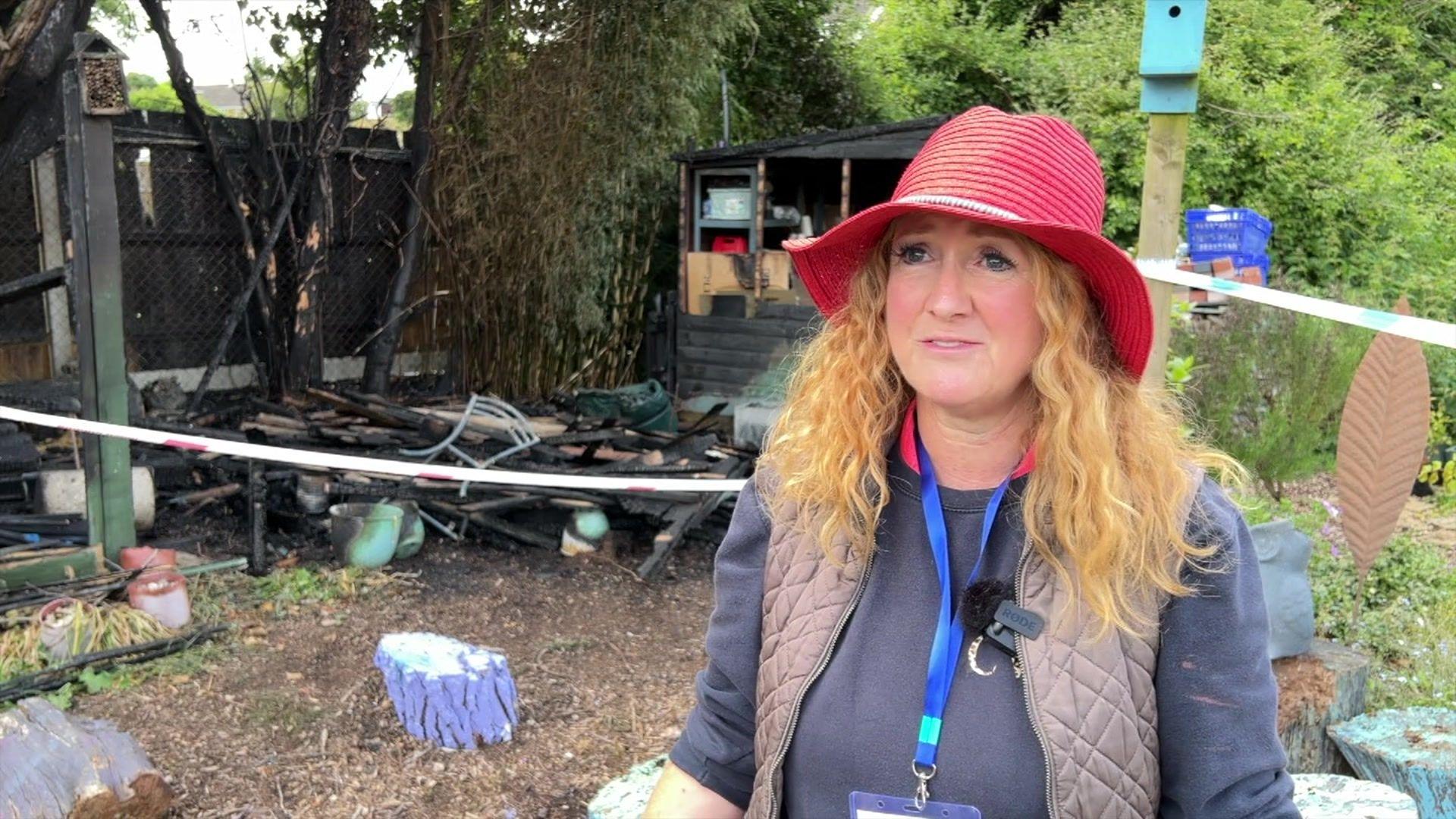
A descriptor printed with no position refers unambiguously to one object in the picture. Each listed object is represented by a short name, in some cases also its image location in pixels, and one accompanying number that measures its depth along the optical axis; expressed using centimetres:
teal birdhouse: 377
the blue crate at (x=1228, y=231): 955
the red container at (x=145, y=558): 532
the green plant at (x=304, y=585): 563
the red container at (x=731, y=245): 1122
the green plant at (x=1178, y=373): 539
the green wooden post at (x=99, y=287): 503
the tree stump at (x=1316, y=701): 392
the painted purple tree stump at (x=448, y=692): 413
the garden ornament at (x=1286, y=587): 399
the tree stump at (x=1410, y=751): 361
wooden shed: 1053
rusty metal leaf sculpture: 382
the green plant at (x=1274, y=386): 619
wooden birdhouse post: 379
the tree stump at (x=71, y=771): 333
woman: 149
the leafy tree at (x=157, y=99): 1339
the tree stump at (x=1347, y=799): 316
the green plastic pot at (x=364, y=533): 602
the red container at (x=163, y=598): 501
